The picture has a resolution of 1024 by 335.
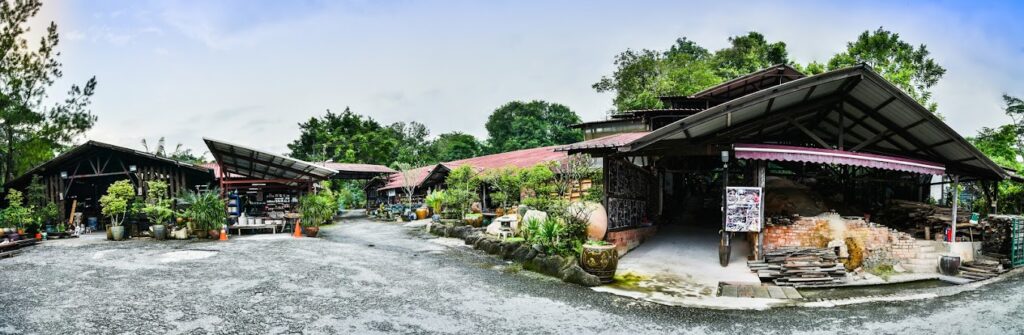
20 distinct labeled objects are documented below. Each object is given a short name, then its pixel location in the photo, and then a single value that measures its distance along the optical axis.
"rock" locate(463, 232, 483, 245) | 13.61
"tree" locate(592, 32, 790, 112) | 26.14
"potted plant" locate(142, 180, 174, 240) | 14.45
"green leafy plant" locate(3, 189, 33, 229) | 14.58
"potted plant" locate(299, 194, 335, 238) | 16.01
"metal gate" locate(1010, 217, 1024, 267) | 10.54
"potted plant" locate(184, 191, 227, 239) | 14.75
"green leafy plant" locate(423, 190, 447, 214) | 20.92
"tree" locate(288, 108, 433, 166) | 40.38
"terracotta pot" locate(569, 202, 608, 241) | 10.52
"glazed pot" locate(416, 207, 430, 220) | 23.69
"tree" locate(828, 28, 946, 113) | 23.59
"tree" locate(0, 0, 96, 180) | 18.55
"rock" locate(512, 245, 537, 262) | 10.48
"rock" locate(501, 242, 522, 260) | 11.48
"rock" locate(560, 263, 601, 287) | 8.75
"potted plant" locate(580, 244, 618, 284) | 8.88
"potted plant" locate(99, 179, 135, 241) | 14.34
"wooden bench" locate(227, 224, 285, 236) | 15.86
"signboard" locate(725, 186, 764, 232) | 9.50
